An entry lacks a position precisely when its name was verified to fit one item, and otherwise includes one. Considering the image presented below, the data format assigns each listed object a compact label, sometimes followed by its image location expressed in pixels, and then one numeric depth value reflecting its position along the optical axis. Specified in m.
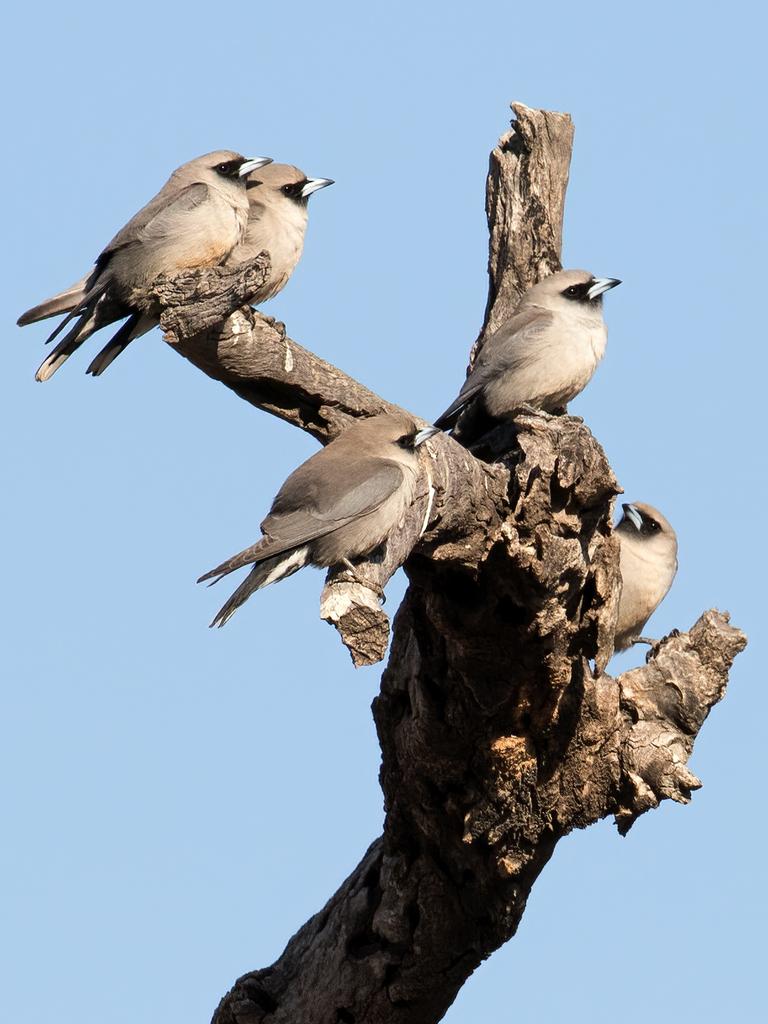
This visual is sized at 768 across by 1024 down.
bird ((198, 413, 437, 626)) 13.63
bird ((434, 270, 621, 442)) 18.20
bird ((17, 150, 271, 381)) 16.67
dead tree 14.59
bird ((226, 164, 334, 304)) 19.00
